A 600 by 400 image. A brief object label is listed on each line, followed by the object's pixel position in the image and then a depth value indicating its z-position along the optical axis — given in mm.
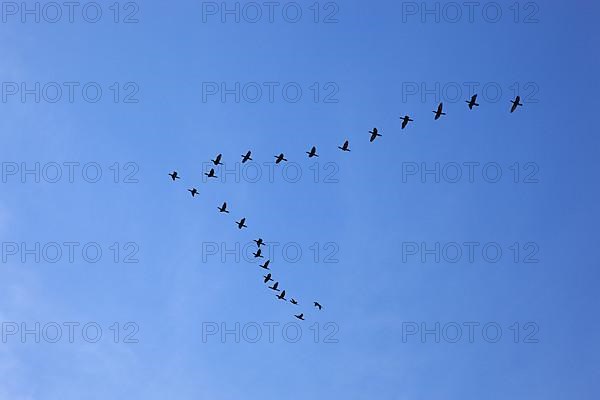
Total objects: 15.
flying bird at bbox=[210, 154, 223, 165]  114794
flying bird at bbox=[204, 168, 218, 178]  118750
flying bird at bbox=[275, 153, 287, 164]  118669
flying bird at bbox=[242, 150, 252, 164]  117125
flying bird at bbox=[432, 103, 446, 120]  109500
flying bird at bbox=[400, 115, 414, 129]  111125
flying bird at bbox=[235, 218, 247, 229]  122062
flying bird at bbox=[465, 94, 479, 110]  111188
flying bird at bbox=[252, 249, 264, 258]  121206
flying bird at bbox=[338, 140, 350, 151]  116688
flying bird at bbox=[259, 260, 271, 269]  123156
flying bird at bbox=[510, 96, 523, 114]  113025
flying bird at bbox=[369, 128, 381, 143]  112688
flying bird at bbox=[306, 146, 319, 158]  116500
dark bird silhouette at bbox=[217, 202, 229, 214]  124000
